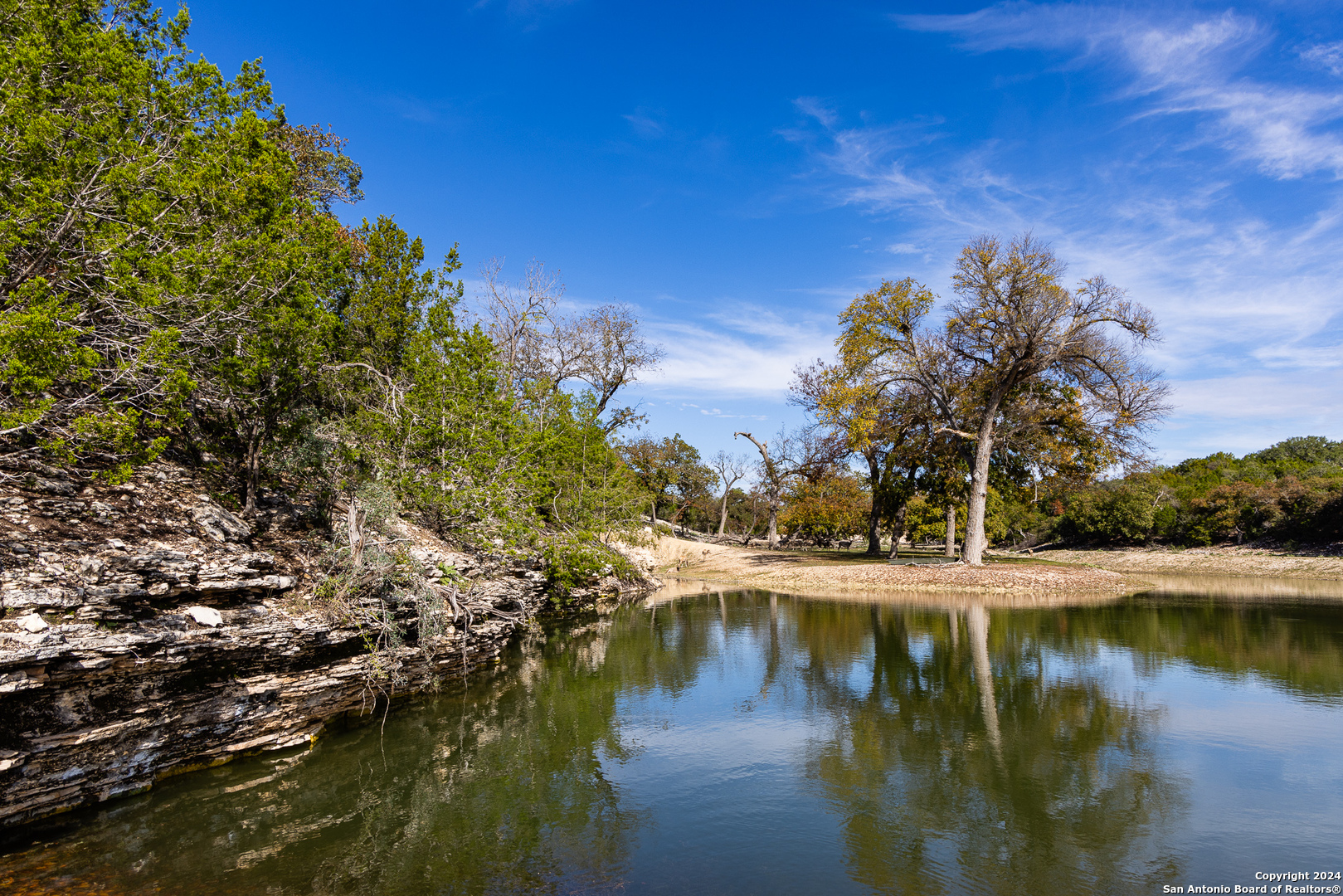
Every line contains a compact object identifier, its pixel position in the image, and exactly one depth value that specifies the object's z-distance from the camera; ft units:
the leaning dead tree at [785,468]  151.56
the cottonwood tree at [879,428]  105.50
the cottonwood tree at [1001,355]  96.73
